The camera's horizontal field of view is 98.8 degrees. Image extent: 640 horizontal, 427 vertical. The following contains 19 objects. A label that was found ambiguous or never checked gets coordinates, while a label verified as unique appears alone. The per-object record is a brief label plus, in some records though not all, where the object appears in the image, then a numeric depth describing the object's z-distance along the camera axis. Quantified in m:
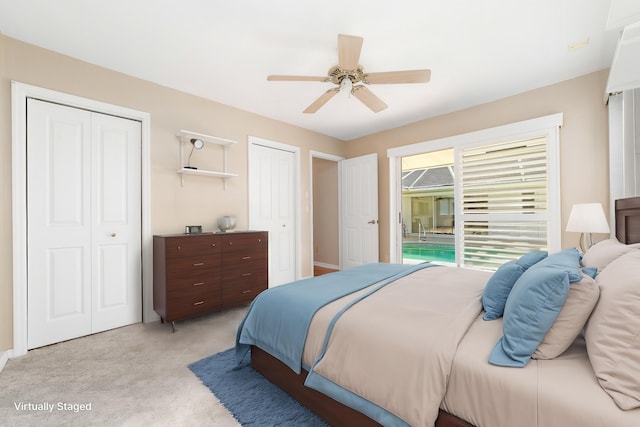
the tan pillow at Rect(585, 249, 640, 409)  0.81
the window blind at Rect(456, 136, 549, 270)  3.24
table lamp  2.42
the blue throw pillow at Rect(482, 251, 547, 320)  1.40
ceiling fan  2.01
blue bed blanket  1.56
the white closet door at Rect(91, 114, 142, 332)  2.69
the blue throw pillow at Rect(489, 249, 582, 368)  1.01
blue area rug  1.50
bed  0.86
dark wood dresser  2.71
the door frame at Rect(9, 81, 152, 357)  2.25
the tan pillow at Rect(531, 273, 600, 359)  1.02
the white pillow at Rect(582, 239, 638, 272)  1.47
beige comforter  1.06
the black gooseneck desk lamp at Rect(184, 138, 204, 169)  3.12
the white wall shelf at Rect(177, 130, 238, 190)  3.13
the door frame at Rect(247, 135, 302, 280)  4.48
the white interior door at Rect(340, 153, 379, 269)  4.72
